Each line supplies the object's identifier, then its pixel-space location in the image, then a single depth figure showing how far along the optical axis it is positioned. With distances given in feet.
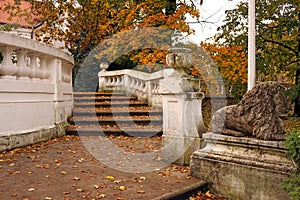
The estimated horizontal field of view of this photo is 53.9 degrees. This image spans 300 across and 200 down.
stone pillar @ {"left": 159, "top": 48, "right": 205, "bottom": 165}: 16.22
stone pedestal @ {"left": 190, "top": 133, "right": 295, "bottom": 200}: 12.00
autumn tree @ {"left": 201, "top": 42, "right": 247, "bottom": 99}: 30.86
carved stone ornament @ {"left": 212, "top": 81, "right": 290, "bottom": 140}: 12.52
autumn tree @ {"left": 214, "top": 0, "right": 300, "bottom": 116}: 42.63
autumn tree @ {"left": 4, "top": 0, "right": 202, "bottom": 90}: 32.65
